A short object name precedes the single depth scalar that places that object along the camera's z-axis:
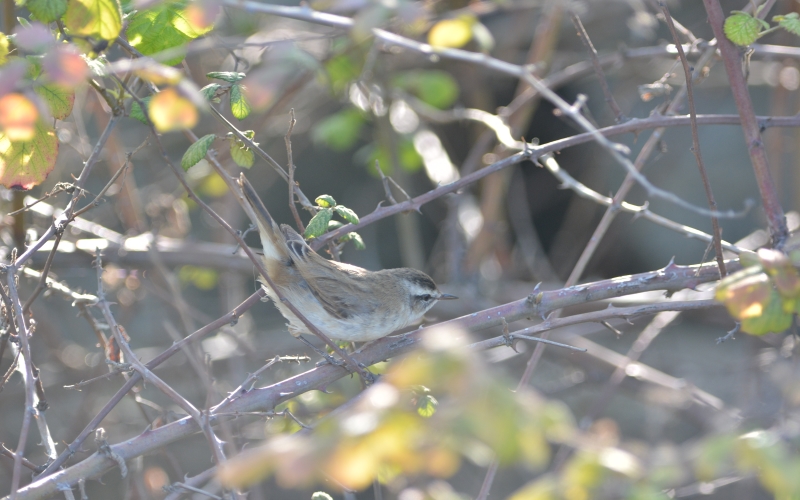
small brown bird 6.25
